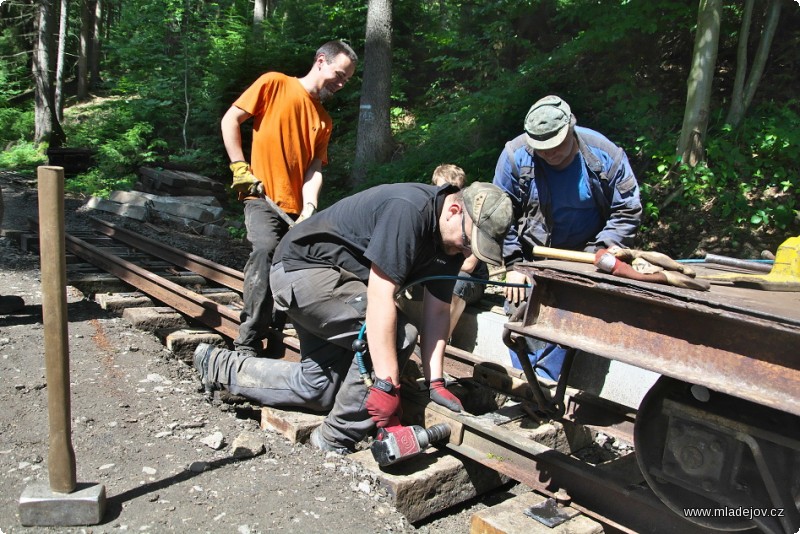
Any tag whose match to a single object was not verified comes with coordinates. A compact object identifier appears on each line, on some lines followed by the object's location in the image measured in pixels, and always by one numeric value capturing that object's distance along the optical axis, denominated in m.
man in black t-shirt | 3.31
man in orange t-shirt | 4.65
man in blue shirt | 4.23
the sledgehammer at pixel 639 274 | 2.45
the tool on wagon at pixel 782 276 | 2.96
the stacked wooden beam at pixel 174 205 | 10.51
